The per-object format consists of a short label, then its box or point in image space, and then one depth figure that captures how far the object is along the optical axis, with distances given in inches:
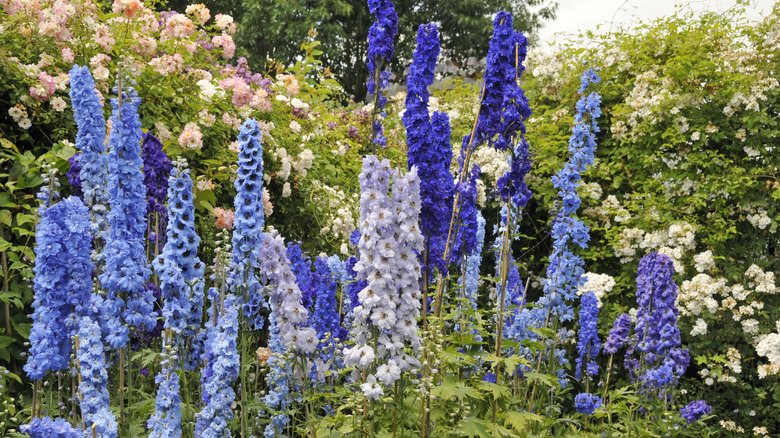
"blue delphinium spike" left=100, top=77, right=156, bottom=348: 100.6
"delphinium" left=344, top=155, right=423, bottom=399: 97.3
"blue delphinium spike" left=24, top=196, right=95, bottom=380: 94.7
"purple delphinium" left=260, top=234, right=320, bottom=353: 108.2
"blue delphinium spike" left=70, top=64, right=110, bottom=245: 111.7
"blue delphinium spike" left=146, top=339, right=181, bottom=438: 96.7
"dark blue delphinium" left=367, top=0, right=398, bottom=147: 134.6
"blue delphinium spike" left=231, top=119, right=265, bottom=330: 110.1
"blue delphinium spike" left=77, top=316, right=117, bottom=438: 93.0
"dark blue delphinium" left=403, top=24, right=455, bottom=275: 120.0
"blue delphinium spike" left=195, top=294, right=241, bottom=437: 102.2
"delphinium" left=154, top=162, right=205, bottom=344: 105.8
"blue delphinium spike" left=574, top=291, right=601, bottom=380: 185.6
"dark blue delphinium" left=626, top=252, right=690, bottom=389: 167.6
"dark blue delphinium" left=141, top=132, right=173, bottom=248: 132.0
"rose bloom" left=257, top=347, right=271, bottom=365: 149.5
